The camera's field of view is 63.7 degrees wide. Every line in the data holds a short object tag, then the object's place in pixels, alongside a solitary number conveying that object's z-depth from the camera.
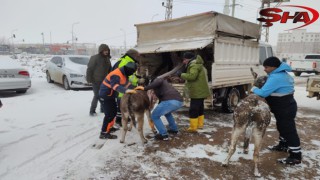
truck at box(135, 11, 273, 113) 6.53
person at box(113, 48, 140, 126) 4.92
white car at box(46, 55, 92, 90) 10.96
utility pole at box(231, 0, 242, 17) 23.33
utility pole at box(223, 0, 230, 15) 20.10
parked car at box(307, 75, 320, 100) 8.45
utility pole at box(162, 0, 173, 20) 27.98
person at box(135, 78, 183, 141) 5.02
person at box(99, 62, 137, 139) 4.66
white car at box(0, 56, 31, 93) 9.23
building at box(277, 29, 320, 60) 71.56
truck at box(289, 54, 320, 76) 20.97
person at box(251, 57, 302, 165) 4.01
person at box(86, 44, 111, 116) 6.28
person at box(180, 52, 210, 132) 5.39
